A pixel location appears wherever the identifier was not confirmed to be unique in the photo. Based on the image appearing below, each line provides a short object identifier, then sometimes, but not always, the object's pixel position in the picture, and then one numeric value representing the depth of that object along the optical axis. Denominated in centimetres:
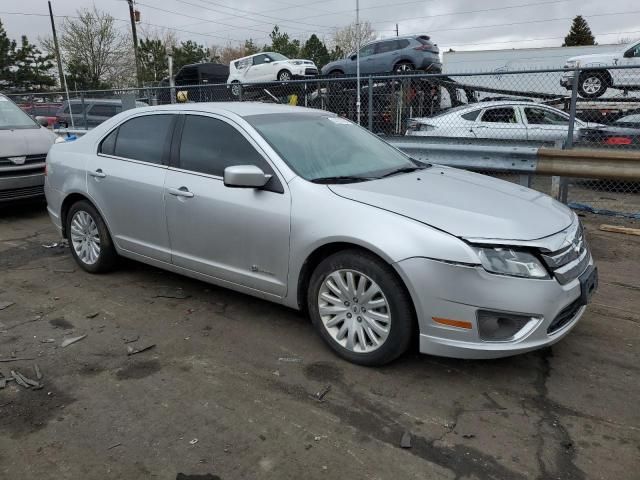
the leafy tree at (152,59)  4347
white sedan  945
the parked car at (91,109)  1407
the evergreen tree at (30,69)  4416
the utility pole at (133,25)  3478
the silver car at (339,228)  299
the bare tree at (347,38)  5584
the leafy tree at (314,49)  4792
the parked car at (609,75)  1070
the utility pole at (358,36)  820
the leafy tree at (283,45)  5044
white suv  1842
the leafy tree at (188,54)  4734
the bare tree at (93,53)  4244
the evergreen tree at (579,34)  4991
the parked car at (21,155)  748
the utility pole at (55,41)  3578
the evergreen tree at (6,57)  4378
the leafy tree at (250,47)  5678
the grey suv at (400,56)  1571
